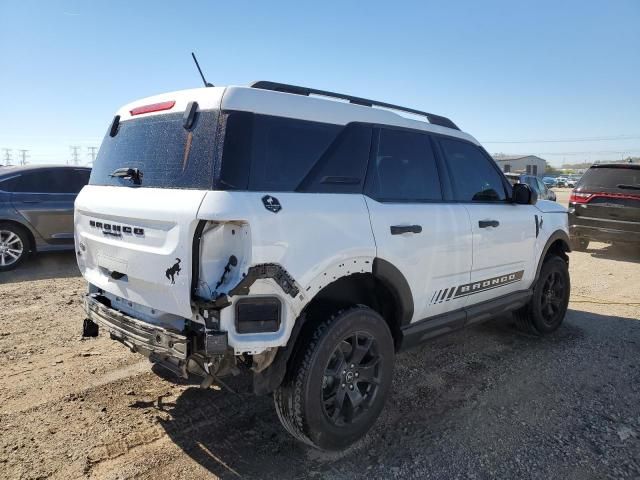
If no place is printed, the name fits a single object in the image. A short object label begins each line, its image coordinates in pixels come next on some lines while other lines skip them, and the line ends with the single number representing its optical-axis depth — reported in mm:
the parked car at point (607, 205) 9414
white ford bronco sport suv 2383
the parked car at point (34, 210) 7387
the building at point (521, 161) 93006
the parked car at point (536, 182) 17531
